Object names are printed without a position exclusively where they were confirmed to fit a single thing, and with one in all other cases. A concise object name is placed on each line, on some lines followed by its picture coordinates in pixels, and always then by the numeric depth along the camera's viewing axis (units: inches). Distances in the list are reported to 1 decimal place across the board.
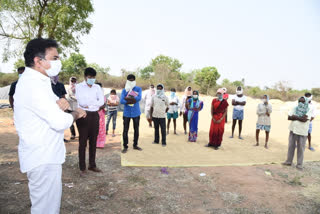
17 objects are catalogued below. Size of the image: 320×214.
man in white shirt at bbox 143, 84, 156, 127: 340.0
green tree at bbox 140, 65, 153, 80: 2268.7
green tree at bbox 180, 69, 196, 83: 2074.3
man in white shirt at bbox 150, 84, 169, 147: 248.4
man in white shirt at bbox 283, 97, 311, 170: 188.9
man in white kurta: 64.9
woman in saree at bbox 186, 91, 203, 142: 271.0
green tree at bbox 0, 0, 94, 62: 443.7
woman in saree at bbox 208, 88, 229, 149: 242.8
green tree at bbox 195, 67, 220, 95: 1321.6
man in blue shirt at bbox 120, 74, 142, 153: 211.9
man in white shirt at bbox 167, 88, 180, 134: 313.3
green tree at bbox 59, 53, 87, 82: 1541.2
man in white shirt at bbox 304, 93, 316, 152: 240.2
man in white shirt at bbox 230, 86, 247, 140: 289.1
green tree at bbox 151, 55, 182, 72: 2154.3
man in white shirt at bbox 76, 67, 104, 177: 160.9
